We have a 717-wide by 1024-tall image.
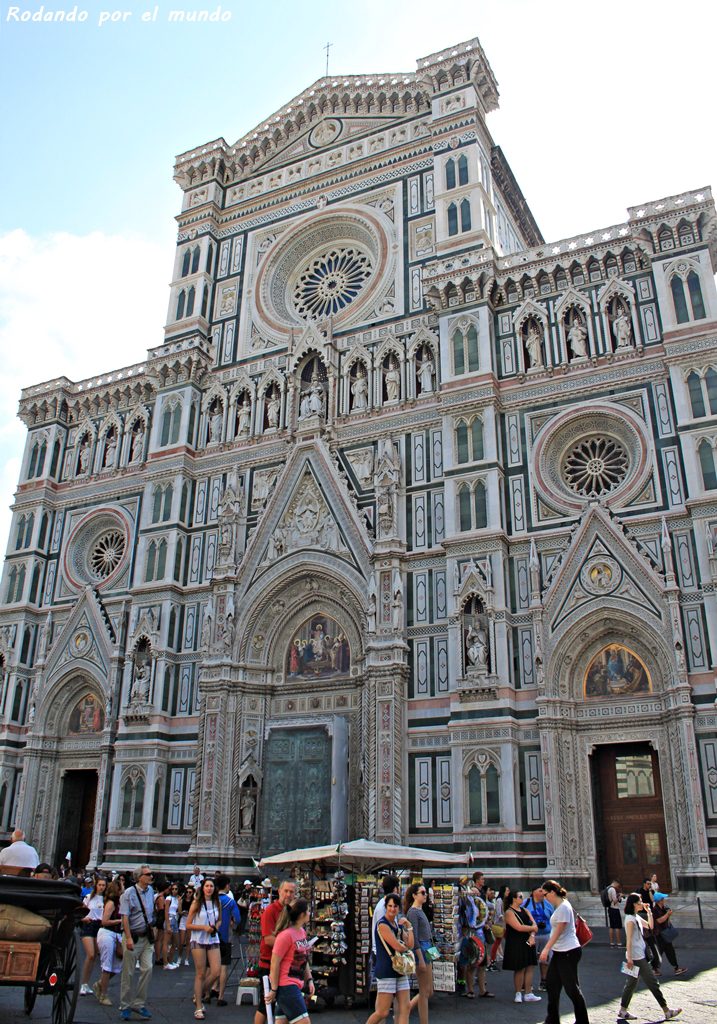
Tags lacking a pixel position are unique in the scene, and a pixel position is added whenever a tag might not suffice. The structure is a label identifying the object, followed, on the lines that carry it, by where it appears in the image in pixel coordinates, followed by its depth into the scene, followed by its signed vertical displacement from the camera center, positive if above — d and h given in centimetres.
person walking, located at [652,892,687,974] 1434 -79
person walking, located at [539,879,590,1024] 981 -82
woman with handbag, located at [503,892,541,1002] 1281 -94
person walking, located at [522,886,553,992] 1465 -53
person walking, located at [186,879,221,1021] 1215 -77
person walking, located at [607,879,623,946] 1780 -74
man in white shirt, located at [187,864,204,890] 1927 -15
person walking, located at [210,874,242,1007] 1317 -76
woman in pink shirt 820 -80
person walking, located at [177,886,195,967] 1772 -80
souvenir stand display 1303 -55
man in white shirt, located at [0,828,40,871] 1117 +14
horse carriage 926 -67
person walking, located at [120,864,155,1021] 1180 -94
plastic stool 1311 -160
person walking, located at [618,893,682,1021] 1105 -97
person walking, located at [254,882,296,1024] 954 -55
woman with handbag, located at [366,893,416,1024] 939 -95
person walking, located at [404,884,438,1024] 1089 -79
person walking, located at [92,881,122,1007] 1282 -91
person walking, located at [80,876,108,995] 1385 -91
